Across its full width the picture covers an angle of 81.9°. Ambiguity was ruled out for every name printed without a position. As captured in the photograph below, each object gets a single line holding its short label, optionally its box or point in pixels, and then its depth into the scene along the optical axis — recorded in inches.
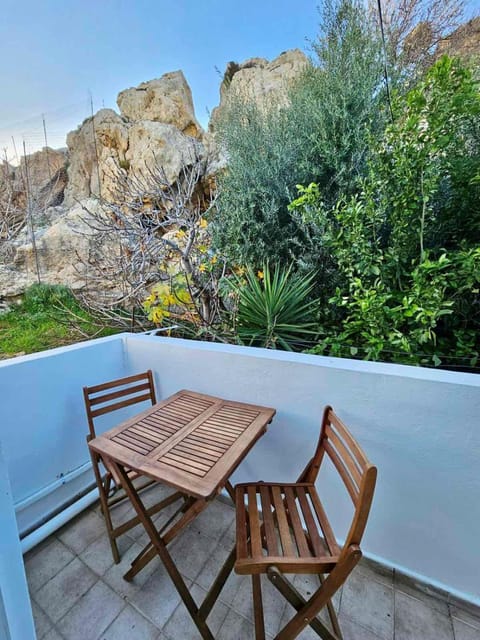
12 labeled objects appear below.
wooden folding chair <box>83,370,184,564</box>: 58.5
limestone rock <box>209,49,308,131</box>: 144.2
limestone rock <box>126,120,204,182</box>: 240.8
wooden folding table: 42.5
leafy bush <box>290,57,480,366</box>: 64.4
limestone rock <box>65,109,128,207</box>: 284.2
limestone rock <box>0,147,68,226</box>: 247.9
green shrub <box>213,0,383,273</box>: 94.6
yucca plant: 86.0
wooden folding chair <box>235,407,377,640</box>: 32.9
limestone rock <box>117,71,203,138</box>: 289.7
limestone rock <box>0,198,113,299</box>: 237.9
